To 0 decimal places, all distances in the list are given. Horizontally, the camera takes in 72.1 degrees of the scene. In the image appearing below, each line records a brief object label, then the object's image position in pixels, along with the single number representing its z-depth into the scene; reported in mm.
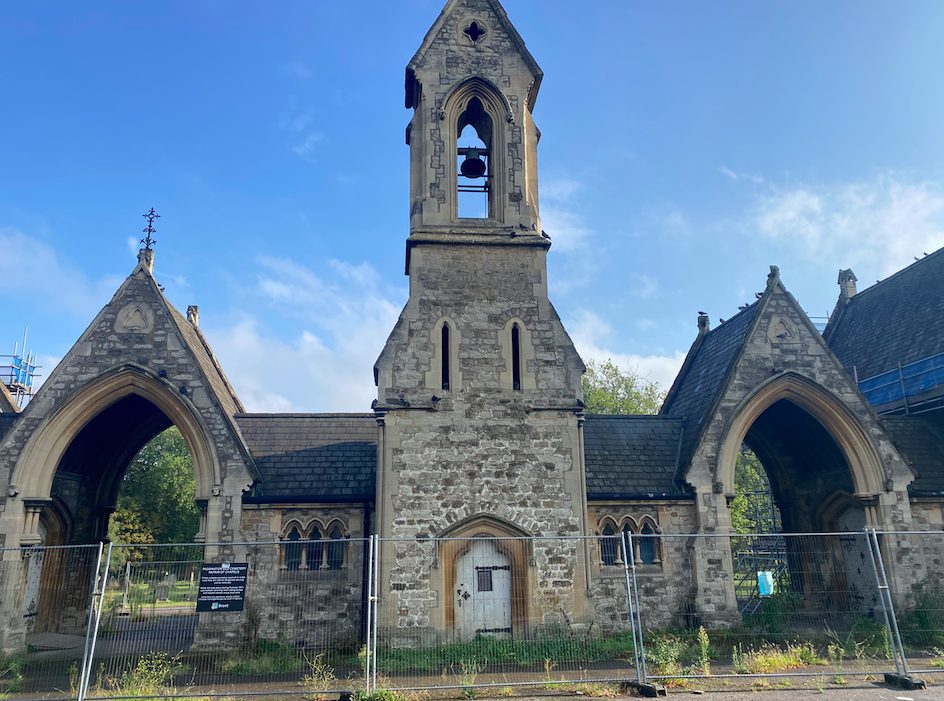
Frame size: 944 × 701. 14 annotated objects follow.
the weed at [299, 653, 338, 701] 10055
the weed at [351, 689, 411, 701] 9414
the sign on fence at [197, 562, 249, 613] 11766
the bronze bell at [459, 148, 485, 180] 16436
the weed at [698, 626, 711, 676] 10906
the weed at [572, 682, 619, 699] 10016
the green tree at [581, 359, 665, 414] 44188
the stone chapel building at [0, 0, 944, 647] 13680
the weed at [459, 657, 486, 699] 9941
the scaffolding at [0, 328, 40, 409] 27328
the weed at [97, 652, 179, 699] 9883
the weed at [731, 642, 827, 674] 11367
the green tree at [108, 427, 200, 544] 36094
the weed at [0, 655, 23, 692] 11266
